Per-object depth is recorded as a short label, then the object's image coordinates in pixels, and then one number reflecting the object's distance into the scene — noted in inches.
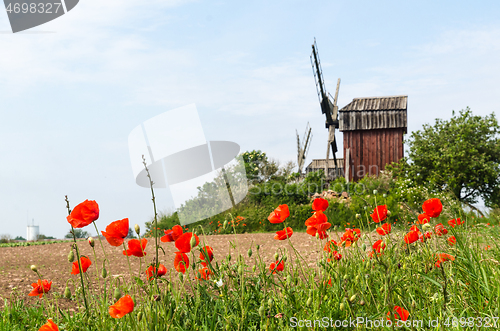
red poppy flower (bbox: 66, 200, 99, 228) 66.0
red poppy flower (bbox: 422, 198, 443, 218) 91.2
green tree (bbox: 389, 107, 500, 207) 596.7
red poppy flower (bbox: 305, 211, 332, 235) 86.4
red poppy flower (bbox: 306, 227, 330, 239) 90.4
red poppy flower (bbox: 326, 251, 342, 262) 101.0
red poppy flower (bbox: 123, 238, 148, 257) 71.1
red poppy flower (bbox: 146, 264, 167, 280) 78.9
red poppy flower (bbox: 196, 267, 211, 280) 84.3
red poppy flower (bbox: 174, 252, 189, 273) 81.5
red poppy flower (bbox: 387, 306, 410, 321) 62.4
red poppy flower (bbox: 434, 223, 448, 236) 101.7
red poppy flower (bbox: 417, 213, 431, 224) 100.0
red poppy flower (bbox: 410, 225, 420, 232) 102.0
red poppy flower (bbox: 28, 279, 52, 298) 85.1
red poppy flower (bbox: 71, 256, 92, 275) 78.4
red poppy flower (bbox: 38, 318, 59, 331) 66.0
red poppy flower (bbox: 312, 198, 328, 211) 87.4
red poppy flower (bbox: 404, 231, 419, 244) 94.9
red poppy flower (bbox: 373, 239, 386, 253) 97.1
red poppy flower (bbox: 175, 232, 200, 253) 72.7
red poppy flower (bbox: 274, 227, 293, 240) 89.9
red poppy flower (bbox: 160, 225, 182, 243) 74.8
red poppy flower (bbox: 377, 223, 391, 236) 105.6
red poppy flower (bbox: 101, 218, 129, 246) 67.2
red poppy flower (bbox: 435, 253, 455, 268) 95.1
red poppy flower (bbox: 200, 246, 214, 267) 82.0
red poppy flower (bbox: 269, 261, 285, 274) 85.4
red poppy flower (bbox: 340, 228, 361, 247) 106.1
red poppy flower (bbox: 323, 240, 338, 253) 97.0
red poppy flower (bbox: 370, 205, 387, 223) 94.1
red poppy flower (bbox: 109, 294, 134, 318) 59.4
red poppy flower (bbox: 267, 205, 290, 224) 82.9
